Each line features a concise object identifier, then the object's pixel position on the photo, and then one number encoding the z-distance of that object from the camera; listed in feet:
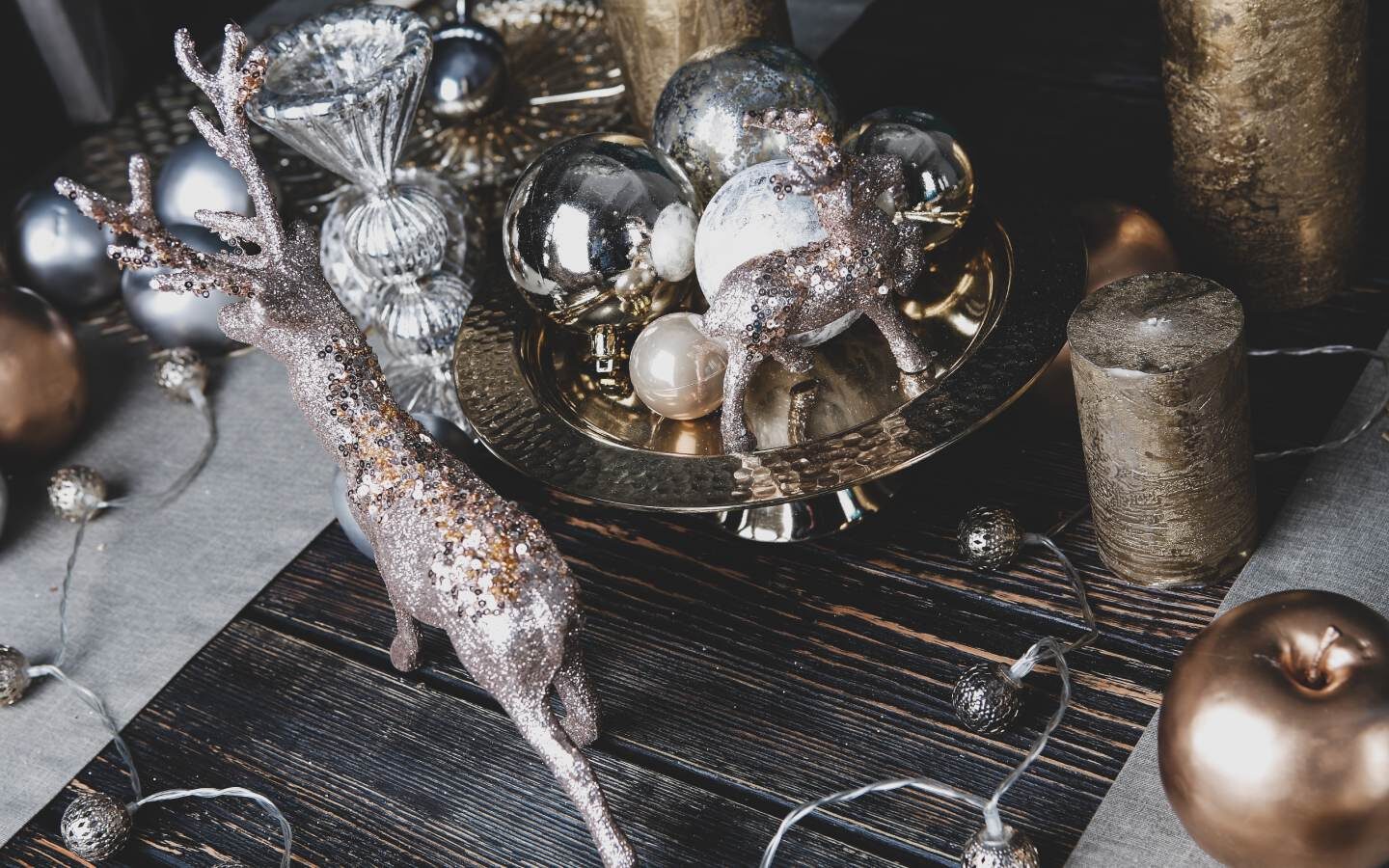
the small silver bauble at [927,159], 2.37
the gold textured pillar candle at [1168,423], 1.92
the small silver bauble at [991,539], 2.27
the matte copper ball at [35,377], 2.83
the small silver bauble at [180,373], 3.06
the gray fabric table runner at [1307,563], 1.86
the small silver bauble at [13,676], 2.42
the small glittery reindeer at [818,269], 2.01
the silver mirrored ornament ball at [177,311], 3.09
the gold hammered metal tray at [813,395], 2.06
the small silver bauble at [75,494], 2.80
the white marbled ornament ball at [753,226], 2.14
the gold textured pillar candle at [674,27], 3.04
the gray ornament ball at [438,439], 2.51
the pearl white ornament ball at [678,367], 2.25
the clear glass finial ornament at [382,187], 2.65
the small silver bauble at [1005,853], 1.77
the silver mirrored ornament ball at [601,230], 2.34
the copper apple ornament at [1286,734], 1.54
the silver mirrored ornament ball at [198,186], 3.28
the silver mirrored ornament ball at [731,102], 2.46
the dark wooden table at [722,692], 2.02
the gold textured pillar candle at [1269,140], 2.36
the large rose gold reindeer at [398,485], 1.84
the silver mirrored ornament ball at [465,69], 3.47
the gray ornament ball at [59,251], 3.28
